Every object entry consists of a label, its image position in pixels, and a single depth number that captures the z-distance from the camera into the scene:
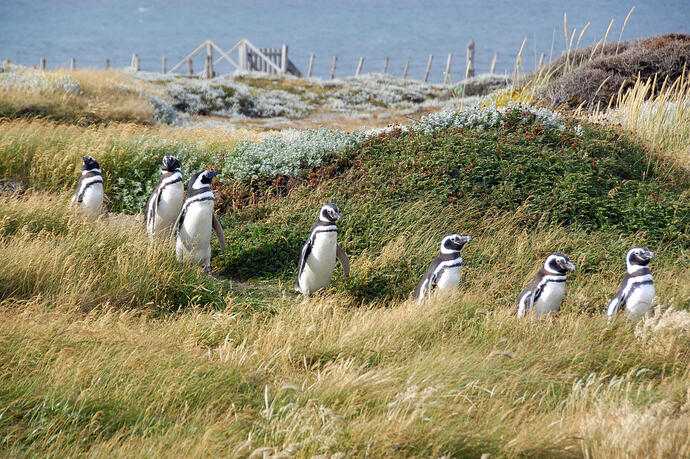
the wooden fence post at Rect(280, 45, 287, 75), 73.57
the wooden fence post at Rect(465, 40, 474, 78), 80.07
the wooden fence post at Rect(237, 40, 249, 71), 74.12
